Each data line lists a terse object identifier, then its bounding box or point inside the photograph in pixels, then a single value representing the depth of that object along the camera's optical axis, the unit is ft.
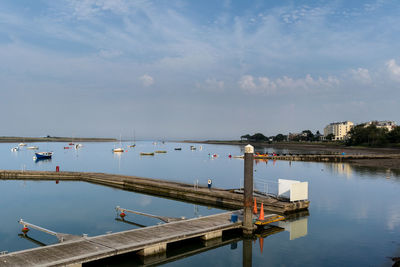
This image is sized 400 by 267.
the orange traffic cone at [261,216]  70.25
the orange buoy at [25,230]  71.67
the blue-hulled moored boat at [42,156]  325.13
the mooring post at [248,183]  63.82
